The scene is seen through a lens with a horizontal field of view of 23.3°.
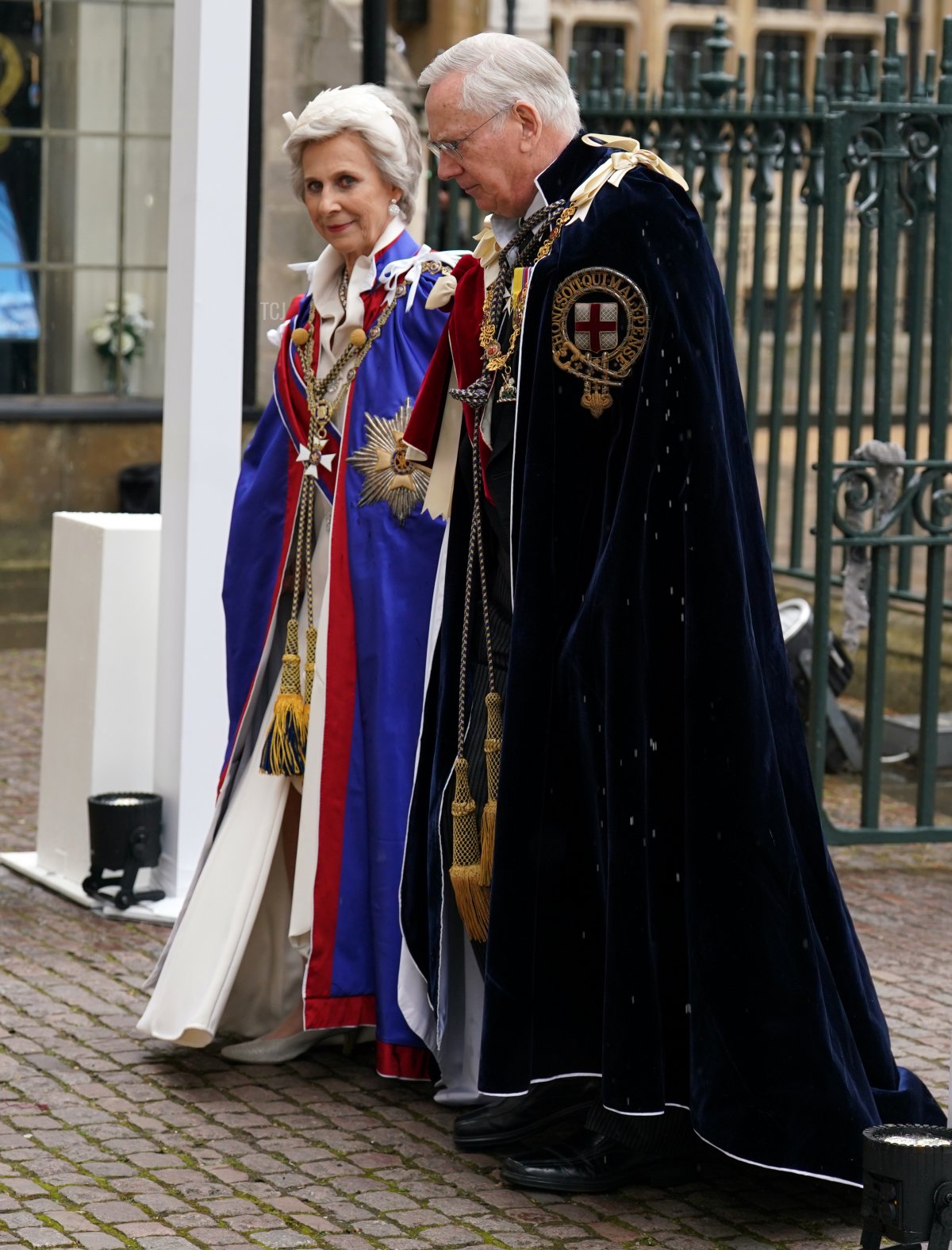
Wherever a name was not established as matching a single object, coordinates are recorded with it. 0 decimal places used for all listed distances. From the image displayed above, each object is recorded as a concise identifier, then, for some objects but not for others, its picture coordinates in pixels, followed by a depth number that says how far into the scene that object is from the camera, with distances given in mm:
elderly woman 4543
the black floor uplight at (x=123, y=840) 5699
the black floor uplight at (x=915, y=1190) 3367
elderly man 3828
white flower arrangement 10617
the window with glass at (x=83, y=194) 10383
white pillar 5516
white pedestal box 5914
